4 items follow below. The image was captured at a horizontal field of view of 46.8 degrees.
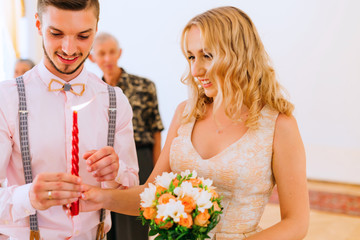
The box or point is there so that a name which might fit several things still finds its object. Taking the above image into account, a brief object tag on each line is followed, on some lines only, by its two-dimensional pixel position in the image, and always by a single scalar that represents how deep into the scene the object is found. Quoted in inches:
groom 60.0
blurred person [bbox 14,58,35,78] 169.0
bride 68.9
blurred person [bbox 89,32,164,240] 132.5
